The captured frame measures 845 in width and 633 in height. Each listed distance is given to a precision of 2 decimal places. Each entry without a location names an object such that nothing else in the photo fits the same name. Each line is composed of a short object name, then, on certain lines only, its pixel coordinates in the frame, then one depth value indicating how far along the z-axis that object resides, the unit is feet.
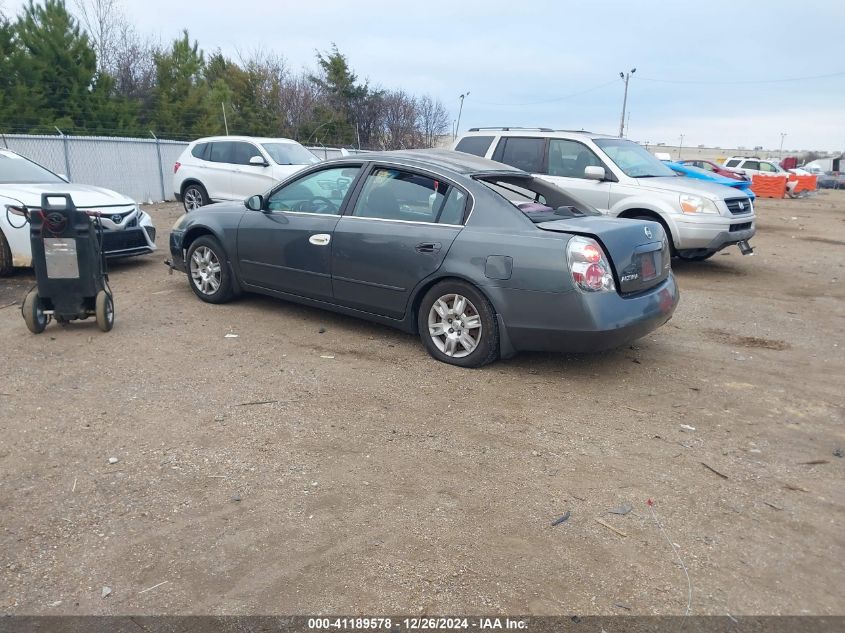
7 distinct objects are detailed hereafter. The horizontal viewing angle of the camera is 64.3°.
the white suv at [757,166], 102.12
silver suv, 30.12
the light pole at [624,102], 162.86
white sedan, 25.72
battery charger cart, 18.92
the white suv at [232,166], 42.47
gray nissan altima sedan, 16.12
